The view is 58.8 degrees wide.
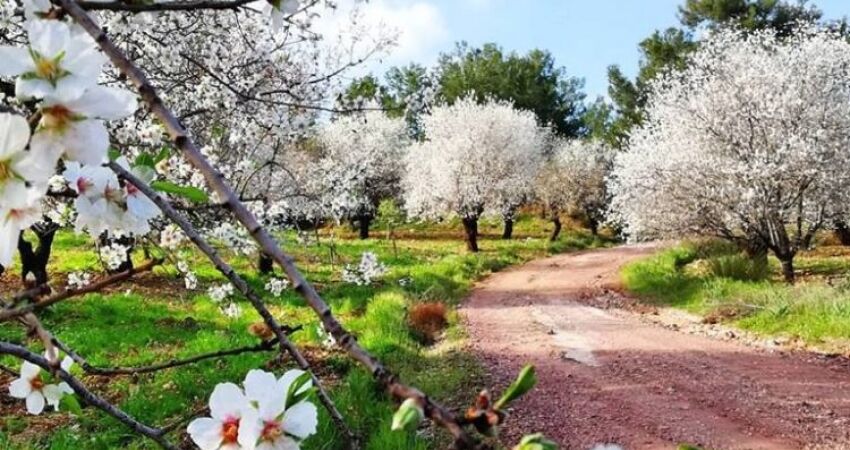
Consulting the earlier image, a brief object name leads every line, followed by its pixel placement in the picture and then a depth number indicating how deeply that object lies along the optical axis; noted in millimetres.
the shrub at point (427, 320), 9084
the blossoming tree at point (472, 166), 22547
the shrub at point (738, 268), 11969
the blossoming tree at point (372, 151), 26266
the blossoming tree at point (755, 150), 11695
